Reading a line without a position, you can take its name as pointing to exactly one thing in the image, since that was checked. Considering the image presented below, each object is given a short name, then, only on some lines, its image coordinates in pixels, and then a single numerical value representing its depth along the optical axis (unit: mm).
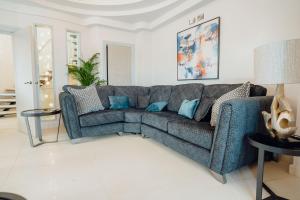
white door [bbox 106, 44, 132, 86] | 4578
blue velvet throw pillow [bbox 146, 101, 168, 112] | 3215
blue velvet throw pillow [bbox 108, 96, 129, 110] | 3438
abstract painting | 3021
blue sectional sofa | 1623
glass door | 4004
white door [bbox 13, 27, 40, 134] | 3179
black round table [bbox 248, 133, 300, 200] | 1238
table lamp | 1297
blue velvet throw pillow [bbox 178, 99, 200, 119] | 2549
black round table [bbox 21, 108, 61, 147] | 2629
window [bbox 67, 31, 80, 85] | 4266
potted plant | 4117
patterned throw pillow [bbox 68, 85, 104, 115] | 2971
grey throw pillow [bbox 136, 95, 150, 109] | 3719
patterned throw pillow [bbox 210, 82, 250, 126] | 2010
